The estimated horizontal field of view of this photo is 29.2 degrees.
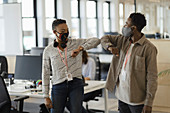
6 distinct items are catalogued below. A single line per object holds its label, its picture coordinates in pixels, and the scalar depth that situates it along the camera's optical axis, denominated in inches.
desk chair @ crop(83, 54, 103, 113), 193.0
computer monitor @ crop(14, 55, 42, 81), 178.5
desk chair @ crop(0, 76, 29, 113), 139.9
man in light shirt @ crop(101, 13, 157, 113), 100.7
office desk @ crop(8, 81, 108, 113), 158.6
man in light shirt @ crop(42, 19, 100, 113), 122.4
